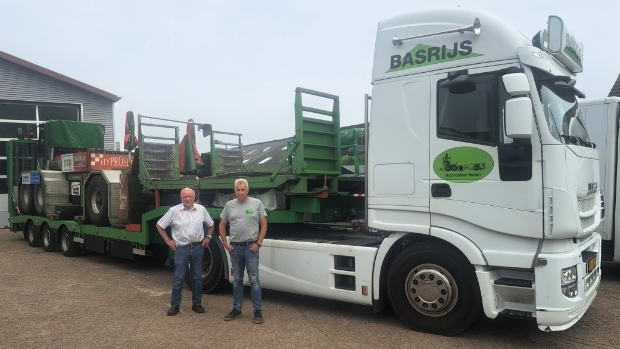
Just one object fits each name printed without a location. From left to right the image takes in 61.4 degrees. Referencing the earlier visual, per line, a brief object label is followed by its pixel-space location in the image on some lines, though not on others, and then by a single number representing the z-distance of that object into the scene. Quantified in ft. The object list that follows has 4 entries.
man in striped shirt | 20.54
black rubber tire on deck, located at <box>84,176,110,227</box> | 31.83
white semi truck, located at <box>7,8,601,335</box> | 14.85
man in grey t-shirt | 19.22
